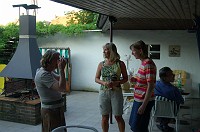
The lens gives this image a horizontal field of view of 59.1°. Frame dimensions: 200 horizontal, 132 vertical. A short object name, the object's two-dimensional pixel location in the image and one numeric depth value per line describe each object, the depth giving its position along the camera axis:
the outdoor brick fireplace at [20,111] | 3.76
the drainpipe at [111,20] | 4.11
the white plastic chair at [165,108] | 3.11
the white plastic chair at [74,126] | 1.56
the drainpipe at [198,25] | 2.97
